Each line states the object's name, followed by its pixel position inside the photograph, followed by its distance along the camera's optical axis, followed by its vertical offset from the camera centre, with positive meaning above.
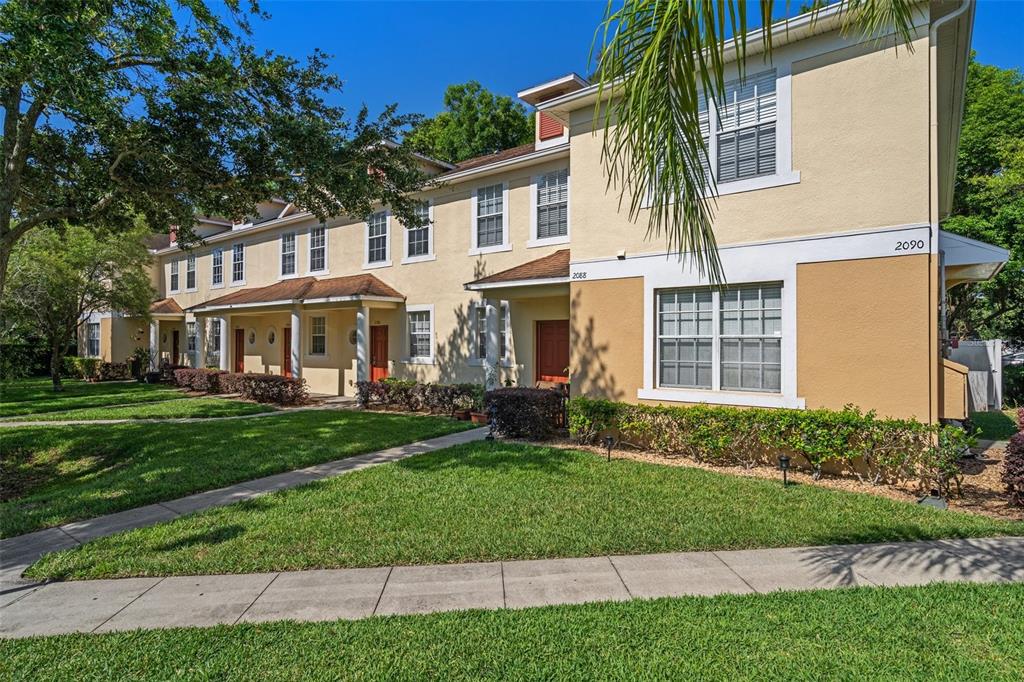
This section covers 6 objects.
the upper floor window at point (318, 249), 19.31 +3.67
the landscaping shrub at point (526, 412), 10.40 -1.36
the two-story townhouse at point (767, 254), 7.07 +1.61
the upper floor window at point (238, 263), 23.06 +3.78
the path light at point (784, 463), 6.85 -1.57
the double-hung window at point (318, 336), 19.56 +0.37
